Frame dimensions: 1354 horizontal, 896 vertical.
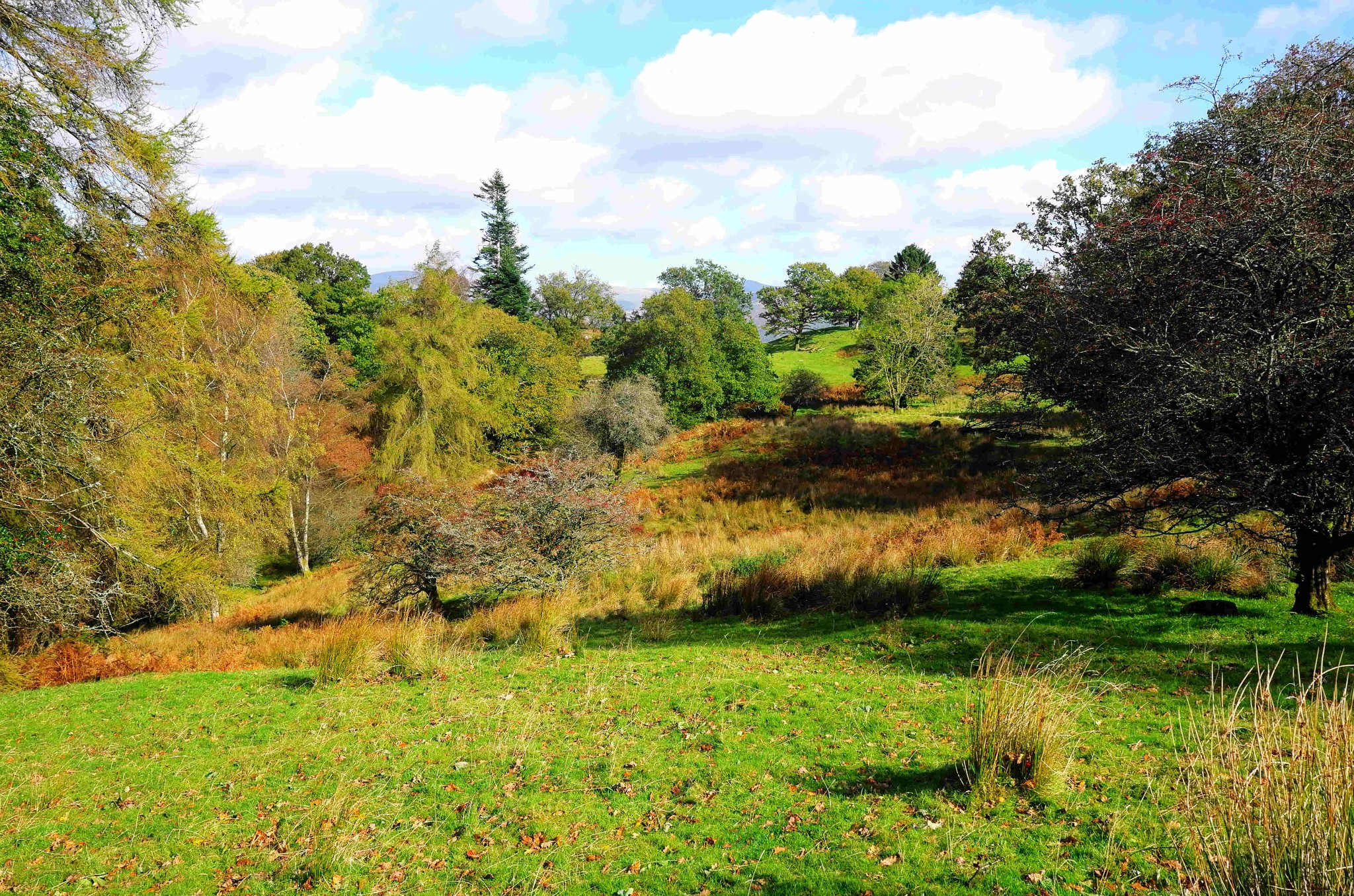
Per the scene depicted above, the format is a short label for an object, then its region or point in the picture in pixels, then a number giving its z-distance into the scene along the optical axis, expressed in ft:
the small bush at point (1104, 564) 39.58
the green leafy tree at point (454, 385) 127.34
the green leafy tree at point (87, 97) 29.32
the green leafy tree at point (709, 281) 303.48
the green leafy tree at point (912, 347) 145.38
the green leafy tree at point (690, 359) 156.46
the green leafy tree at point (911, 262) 276.62
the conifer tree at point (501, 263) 205.36
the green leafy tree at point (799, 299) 283.79
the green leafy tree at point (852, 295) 270.87
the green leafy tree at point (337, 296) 170.30
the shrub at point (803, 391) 174.40
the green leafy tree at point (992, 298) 61.21
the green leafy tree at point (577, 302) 252.42
